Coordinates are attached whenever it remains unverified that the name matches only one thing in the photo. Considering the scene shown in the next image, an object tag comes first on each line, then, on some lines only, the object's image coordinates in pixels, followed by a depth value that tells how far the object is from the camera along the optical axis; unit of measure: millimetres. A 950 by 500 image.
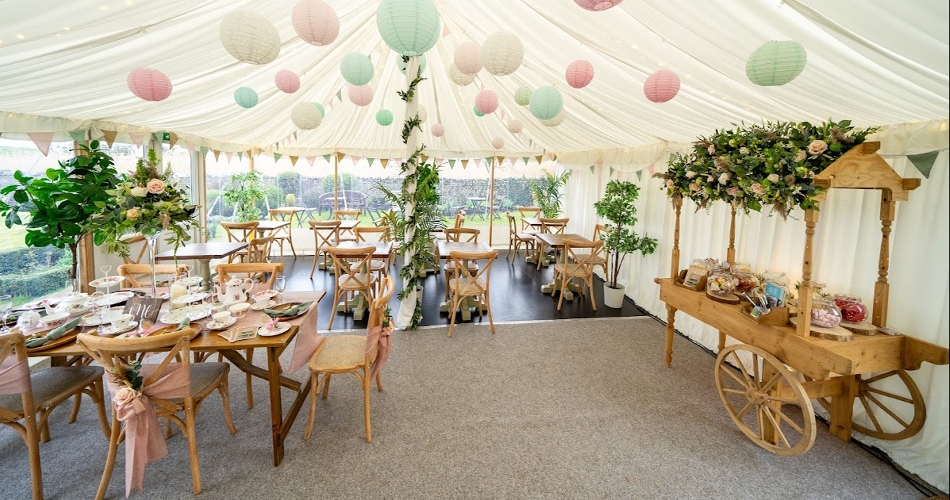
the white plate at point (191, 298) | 2674
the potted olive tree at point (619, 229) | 5148
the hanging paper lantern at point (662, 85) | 2586
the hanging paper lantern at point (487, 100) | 3996
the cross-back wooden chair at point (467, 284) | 4367
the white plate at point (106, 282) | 2650
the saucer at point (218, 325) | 2346
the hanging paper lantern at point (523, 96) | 3920
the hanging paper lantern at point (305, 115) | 4109
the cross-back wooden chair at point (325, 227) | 6645
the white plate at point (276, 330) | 2289
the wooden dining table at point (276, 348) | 2180
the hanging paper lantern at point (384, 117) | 5113
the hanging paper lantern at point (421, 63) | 4311
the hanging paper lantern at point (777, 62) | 1894
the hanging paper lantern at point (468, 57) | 3146
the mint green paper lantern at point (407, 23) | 2148
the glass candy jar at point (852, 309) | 2504
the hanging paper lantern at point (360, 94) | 4234
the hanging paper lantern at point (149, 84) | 2756
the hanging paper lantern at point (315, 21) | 2221
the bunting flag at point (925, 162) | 2375
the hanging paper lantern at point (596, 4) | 1630
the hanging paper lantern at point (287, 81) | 3514
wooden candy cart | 2221
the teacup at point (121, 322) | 2264
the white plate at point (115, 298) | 2676
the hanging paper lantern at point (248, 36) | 2182
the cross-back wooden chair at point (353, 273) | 4359
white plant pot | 5469
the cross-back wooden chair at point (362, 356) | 2613
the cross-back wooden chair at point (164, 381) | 1907
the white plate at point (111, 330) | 2234
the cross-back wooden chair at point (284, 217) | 8016
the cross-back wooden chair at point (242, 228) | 6254
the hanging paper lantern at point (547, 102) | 3283
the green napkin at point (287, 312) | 2559
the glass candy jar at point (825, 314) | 2385
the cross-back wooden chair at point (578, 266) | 5364
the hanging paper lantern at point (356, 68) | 3293
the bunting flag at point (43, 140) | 3830
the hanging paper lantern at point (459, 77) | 3645
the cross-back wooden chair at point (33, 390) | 1979
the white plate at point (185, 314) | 2414
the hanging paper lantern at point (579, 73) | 2832
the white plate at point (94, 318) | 2361
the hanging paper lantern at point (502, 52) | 2646
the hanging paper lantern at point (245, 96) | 3682
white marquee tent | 2027
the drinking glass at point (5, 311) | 2253
